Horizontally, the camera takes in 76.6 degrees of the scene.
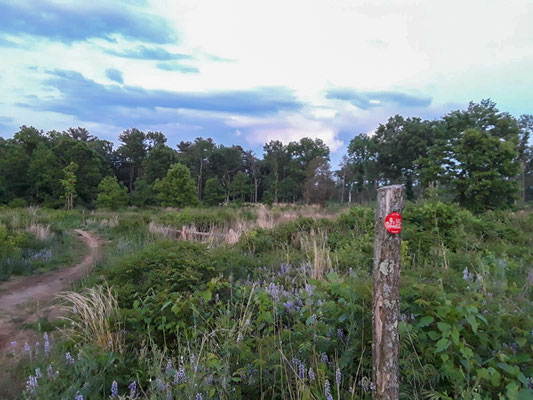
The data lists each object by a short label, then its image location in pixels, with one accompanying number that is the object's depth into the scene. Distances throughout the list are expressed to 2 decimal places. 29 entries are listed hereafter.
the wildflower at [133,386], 2.38
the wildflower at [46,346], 3.18
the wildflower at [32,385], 2.44
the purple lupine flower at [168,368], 2.45
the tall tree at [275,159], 71.00
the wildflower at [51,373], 2.60
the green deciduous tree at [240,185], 57.28
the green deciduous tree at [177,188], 33.51
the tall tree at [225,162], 72.69
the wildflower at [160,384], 2.26
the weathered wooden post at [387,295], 2.07
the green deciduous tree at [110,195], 37.56
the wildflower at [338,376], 2.18
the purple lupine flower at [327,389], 2.16
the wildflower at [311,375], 2.29
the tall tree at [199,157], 67.84
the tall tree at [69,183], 35.16
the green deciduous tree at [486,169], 20.89
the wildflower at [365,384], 2.25
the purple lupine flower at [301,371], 2.32
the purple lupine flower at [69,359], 2.87
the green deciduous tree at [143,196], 48.61
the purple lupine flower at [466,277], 3.82
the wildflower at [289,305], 3.45
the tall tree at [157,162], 53.25
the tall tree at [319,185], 45.78
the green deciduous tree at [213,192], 52.45
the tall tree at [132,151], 68.00
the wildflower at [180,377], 2.35
